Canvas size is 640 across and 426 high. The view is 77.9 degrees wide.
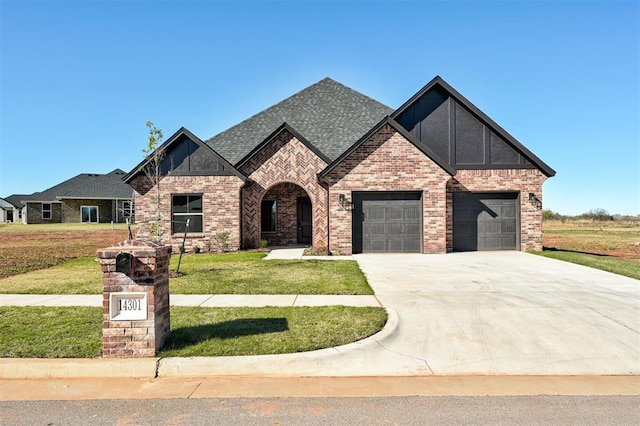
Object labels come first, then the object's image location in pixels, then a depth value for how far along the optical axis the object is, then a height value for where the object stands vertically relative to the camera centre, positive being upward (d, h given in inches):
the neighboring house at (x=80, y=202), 1782.7 +53.3
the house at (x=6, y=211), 2378.6 +16.2
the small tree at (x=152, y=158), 509.4 +83.8
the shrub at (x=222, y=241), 693.9 -50.6
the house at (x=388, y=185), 652.1 +46.0
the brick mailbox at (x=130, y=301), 199.0 -44.8
